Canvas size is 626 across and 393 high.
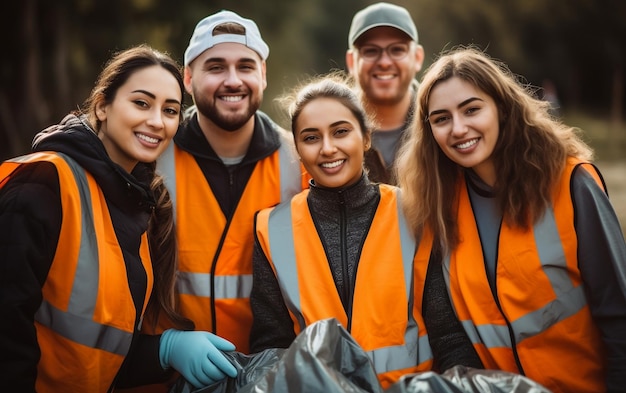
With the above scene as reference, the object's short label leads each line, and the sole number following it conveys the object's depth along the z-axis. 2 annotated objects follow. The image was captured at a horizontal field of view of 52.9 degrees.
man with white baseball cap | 3.18
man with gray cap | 4.22
